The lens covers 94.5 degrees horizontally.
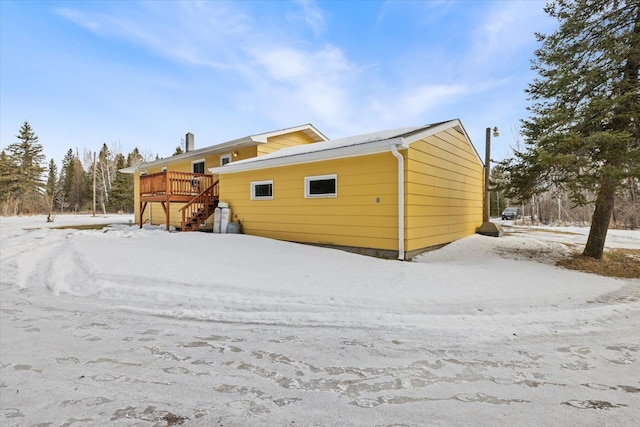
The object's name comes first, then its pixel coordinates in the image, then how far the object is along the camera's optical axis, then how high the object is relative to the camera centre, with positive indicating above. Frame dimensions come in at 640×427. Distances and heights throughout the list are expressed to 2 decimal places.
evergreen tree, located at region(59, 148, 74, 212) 42.51 +5.32
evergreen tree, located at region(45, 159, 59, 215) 40.14 +5.07
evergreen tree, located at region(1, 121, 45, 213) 32.97 +4.71
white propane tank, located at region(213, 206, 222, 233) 10.44 -0.19
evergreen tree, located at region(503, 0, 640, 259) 6.15 +2.32
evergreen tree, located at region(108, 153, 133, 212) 38.53 +2.25
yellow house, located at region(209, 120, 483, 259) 7.00 +0.60
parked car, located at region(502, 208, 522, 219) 28.24 -0.01
